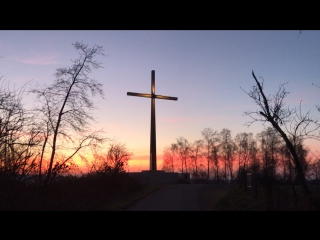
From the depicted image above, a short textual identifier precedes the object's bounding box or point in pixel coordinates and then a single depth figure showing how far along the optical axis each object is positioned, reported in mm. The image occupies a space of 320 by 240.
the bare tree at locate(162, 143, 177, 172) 52519
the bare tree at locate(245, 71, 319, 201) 9229
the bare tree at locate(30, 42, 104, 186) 10339
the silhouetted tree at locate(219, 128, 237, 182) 48594
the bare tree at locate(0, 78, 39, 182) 8279
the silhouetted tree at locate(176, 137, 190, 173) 52870
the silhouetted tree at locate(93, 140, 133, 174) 15623
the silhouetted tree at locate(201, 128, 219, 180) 48009
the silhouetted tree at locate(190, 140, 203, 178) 51007
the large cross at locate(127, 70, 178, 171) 24655
